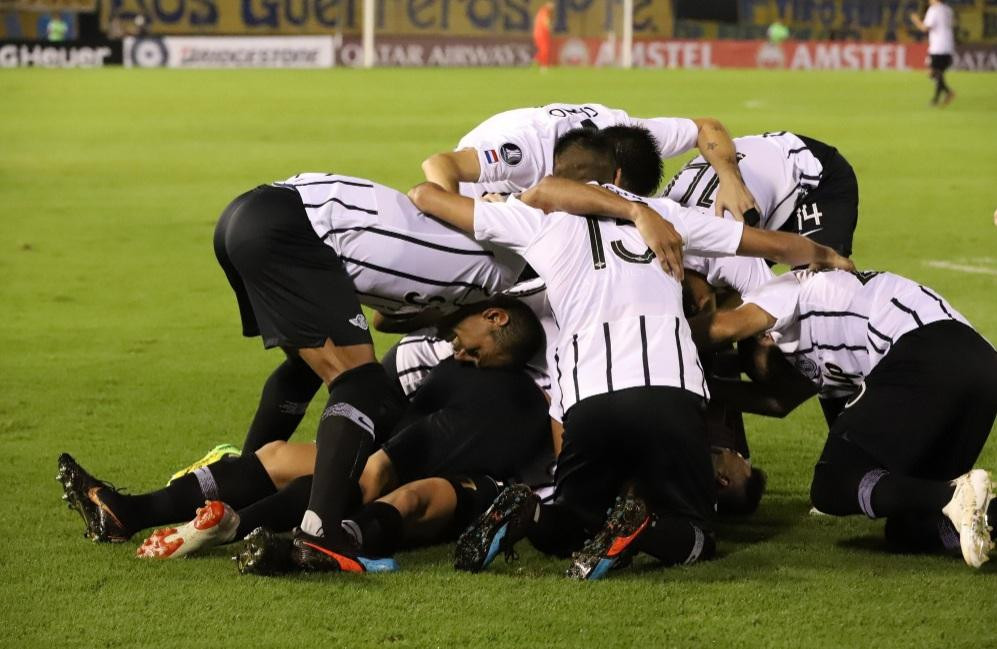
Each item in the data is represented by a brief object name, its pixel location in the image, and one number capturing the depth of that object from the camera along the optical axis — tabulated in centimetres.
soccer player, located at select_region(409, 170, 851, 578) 942
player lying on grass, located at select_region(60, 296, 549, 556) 1036
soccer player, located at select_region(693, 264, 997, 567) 991
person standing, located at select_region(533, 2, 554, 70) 8562
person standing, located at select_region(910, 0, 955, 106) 5731
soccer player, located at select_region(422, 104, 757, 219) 1134
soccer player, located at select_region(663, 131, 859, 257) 1302
